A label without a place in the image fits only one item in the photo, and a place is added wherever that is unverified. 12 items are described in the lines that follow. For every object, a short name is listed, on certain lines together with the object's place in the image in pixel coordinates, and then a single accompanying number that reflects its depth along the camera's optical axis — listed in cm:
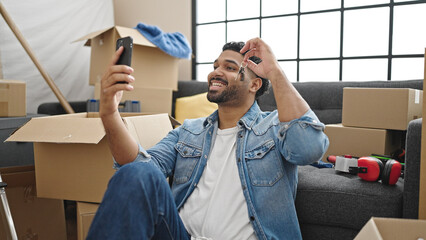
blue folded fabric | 285
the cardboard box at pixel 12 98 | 212
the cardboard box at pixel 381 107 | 170
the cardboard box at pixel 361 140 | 177
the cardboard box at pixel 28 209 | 177
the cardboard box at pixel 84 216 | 154
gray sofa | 131
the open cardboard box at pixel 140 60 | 277
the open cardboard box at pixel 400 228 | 97
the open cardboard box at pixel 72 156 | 145
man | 98
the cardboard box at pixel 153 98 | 279
